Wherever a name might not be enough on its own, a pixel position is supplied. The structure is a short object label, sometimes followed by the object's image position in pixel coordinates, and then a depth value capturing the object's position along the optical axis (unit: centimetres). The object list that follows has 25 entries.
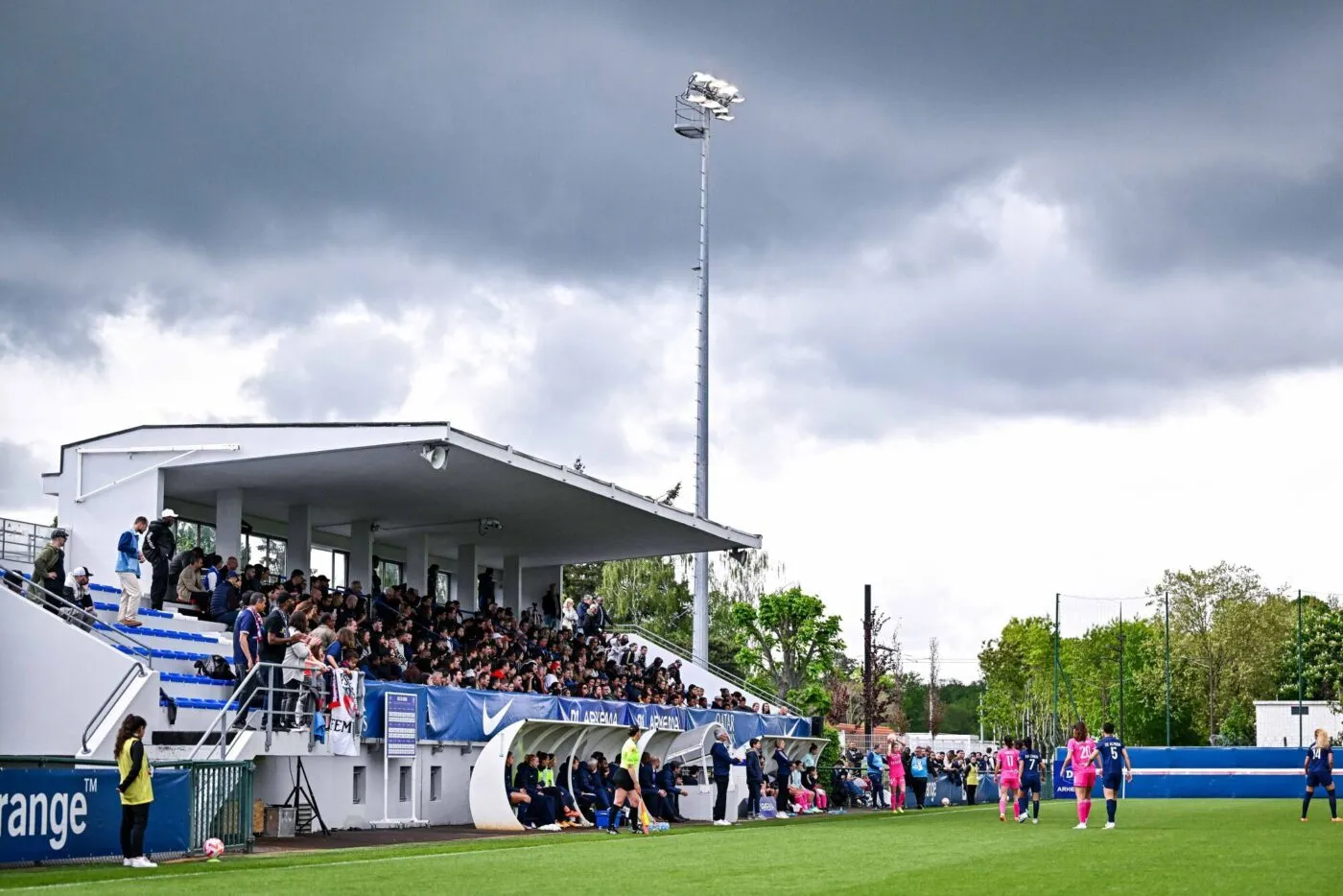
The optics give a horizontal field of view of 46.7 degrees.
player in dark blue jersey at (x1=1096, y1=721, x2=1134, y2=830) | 2670
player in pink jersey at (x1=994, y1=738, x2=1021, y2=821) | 3109
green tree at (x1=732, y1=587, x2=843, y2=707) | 6300
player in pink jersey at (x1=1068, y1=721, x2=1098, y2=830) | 2725
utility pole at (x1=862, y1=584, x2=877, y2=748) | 5228
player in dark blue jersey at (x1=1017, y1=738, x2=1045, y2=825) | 3095
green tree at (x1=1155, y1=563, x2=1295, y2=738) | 7400
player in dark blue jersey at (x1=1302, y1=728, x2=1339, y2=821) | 2755
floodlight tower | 4606
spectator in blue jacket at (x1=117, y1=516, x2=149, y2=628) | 2538
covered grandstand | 2344
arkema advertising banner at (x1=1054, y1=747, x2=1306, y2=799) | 5084
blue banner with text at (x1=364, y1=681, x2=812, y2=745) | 2688
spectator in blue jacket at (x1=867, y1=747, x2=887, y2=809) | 4206
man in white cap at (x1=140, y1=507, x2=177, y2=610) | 2728
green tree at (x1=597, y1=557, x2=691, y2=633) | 7188
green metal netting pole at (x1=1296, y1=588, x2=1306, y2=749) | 5325
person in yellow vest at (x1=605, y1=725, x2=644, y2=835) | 2611
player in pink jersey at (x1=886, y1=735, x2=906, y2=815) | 3759
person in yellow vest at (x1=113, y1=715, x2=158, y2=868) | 1630
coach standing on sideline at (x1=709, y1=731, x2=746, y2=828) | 3047
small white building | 6247
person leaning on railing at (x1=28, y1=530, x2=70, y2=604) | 2459
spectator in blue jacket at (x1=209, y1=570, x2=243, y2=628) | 2773
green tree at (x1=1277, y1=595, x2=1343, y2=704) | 7512
